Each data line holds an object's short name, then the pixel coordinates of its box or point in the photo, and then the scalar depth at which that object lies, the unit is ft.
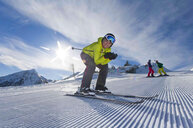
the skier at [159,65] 33.98
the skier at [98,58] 7.71
